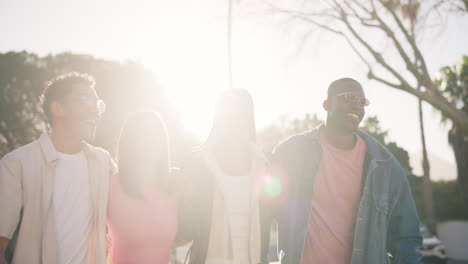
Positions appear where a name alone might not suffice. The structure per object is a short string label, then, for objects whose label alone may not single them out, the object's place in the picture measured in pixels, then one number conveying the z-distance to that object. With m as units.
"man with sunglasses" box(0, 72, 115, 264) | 3.05
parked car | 16.67
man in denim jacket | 3.44
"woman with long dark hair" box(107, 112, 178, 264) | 3.33
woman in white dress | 3.50
